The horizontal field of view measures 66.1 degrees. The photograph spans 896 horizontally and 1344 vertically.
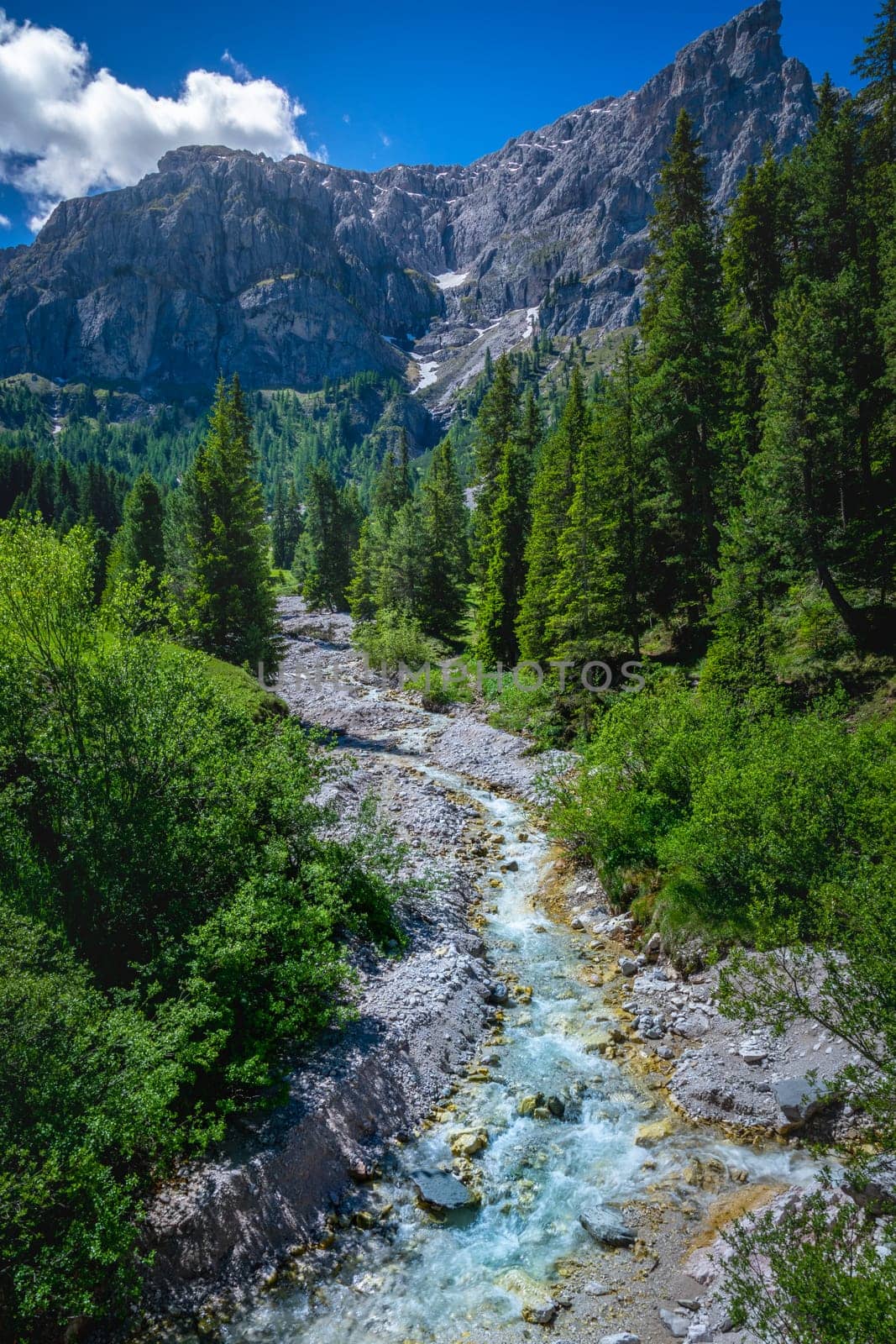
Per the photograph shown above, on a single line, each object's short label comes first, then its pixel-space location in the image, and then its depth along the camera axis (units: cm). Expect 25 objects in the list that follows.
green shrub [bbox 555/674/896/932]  1313
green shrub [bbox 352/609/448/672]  4722
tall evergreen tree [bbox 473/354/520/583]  4912
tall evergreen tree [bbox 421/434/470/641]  5262
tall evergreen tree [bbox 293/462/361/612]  7162
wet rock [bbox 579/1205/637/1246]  955
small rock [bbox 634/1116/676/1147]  1125
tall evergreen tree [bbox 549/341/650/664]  2984
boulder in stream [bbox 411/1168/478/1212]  1033
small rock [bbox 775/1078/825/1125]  1069
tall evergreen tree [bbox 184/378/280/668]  3469
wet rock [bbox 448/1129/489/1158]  1121
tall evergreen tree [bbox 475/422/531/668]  4247
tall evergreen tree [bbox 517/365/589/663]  3544
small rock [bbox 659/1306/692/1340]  813
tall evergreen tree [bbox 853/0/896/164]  3012
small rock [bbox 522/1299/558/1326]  853
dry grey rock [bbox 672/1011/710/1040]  1332
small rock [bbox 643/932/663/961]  1609
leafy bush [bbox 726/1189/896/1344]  608
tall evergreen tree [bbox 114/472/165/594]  5797
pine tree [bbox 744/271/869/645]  2236
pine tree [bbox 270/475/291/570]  11169
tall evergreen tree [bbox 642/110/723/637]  2981
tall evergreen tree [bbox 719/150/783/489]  3225
